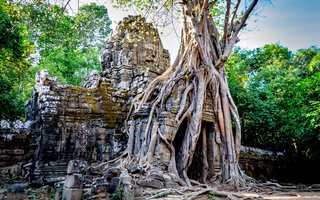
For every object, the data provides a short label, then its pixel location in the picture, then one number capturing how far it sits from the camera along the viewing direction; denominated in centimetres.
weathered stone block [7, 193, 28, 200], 354
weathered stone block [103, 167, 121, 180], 430
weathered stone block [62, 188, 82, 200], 370
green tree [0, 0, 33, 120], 706
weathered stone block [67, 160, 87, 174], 388
